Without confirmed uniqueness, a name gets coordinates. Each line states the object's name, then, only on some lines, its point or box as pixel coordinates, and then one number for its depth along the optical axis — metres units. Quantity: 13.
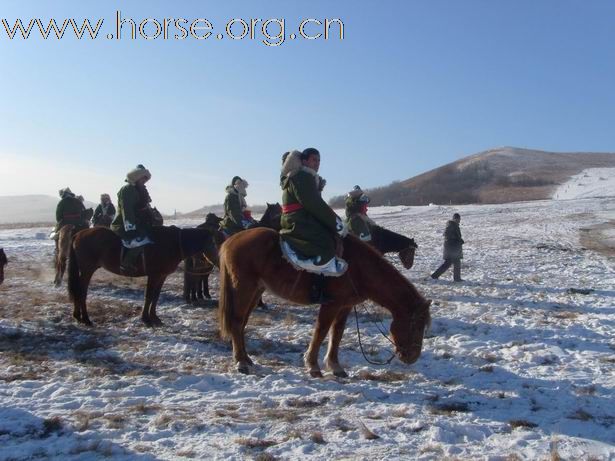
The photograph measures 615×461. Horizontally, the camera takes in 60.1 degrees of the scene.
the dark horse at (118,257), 9.62
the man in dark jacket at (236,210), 11.13
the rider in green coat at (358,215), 12.02
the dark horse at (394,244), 11.86
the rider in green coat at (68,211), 13.60
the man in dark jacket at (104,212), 15.24
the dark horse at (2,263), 10.84
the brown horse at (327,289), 6.77
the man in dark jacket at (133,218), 9.55
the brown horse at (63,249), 11.62
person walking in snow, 14.54
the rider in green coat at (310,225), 6.69
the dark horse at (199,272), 11.09
